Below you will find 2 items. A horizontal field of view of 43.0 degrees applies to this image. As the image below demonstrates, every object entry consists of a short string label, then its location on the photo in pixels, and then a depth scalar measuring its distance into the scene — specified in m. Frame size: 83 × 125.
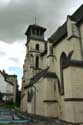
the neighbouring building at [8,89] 27.05
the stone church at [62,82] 8.22
